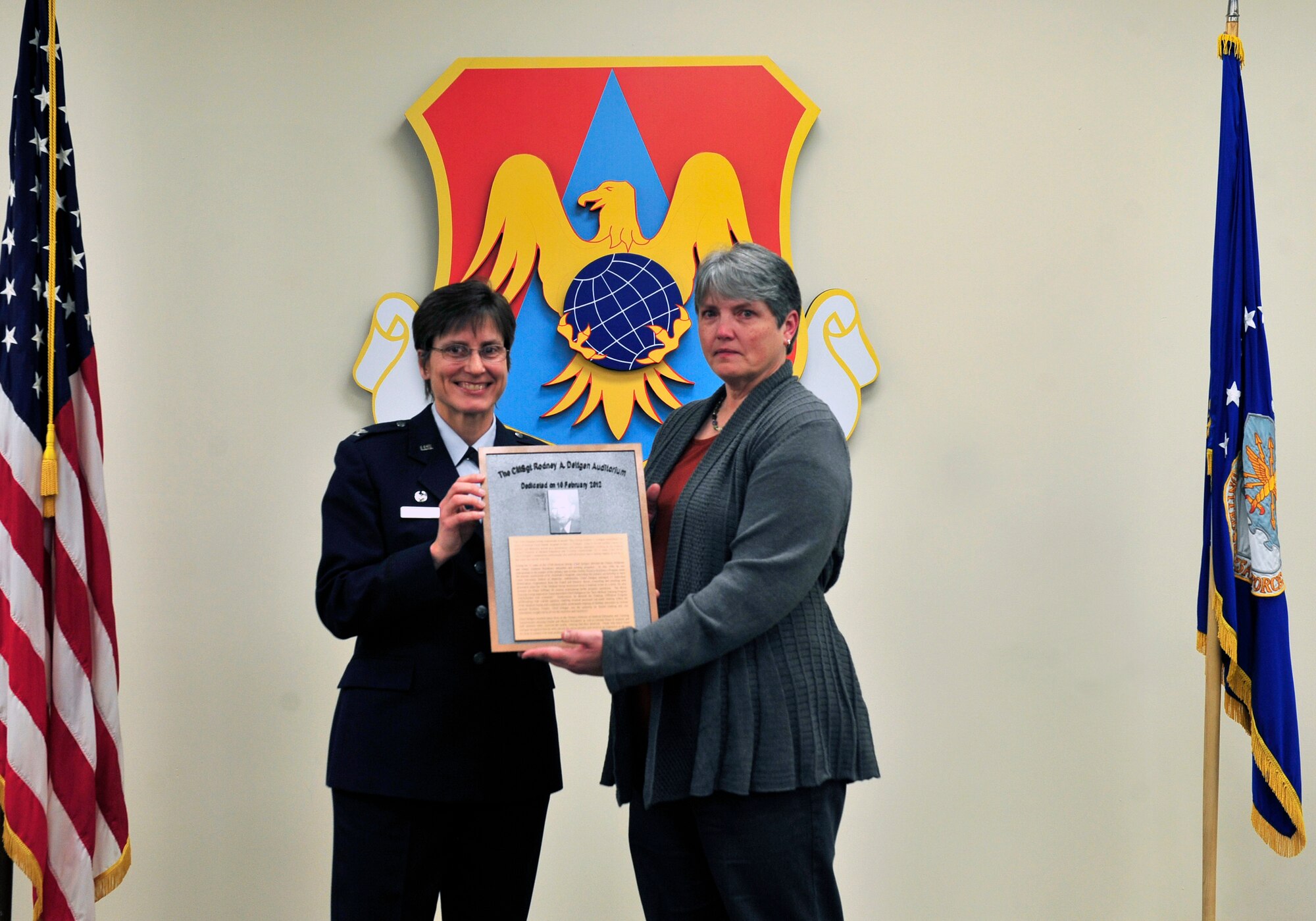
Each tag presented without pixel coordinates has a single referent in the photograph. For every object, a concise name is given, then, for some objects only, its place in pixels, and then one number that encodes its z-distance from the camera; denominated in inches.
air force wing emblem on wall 106.5
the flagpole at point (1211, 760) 95.9
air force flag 93.7
